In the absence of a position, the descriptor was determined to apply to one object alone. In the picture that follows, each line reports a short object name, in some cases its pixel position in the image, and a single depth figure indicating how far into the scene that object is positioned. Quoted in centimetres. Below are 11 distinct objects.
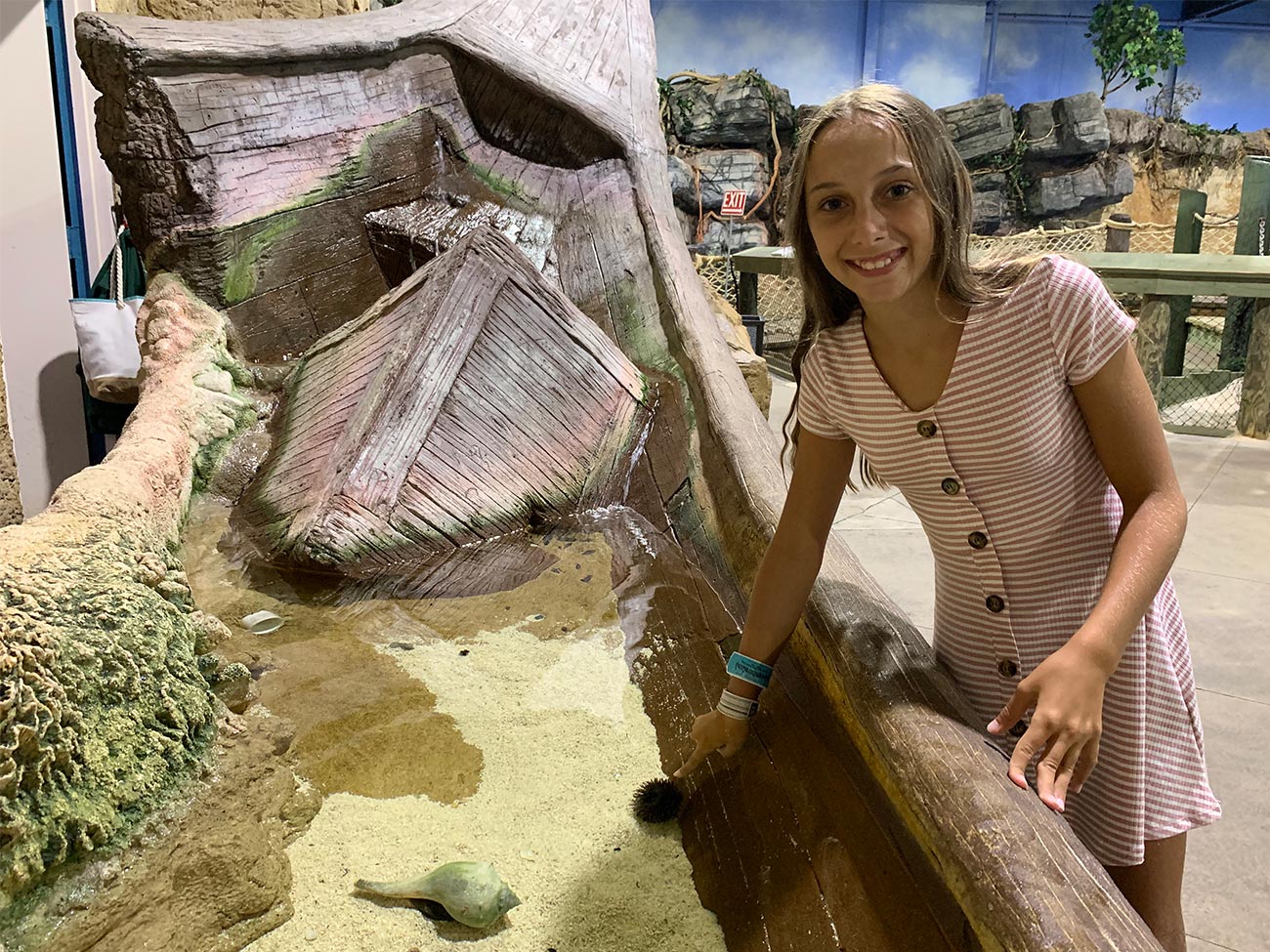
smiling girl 123
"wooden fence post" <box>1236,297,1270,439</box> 574
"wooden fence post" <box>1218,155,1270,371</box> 783
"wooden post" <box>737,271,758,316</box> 884
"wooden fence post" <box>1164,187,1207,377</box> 784
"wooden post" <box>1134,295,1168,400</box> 658
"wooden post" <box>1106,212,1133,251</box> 958
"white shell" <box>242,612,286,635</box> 216
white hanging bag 393
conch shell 132
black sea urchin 158
